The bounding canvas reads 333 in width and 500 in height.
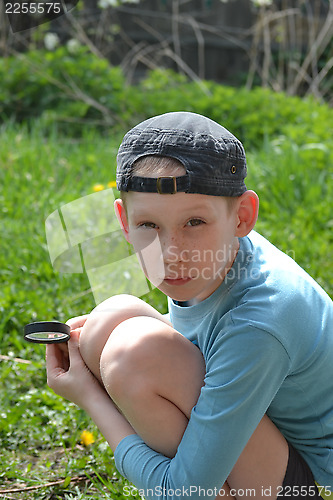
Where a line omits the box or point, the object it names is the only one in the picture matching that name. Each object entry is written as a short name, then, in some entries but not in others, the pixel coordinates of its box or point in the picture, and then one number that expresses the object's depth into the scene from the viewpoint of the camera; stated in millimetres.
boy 2486
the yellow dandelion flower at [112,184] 6227
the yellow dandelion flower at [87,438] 3717
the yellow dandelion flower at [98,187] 6121
